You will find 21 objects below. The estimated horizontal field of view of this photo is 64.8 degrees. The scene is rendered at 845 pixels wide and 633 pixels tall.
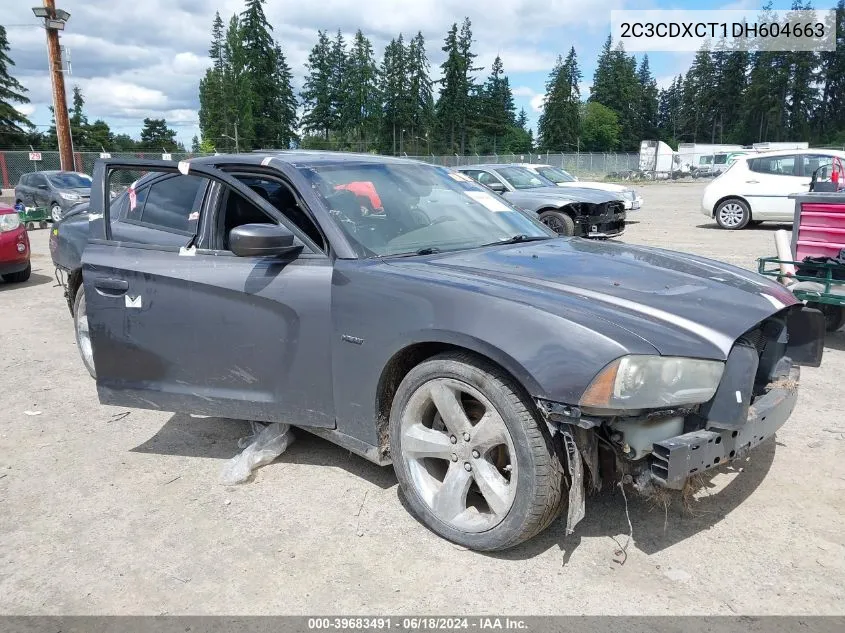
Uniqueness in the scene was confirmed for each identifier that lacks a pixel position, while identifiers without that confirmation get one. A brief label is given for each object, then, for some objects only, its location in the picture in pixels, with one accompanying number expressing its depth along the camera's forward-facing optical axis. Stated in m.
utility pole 17.36
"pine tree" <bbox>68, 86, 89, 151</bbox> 66.19
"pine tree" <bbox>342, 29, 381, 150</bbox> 82.25
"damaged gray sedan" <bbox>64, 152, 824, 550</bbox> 2.42
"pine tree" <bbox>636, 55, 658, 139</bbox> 113.44
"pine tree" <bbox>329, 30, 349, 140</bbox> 84.33
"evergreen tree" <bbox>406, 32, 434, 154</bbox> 83.19
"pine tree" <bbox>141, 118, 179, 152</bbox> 77.58
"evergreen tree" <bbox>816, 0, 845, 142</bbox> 90.38
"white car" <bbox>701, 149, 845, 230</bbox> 13.60
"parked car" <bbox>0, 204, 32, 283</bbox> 9.00
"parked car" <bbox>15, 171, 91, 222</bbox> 19.05
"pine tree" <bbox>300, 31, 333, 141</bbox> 84.81
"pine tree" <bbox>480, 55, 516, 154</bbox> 92.81
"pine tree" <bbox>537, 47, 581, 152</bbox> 95.25
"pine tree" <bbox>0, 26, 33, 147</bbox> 60.89
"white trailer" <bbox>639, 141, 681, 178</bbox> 57.12
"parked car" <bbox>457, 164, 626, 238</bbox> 11.89
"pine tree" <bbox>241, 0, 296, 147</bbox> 72.25
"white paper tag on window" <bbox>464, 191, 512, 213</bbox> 4.01
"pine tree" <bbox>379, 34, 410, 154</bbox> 82.56
